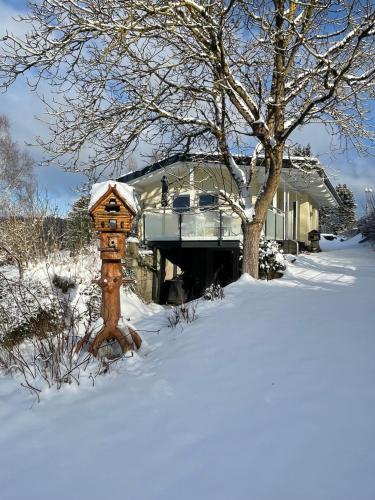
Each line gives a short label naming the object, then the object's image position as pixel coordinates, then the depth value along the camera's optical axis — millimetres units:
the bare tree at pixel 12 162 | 21547
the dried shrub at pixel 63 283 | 9094
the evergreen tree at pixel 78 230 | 11477
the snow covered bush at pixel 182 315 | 5926
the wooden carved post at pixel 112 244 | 5082
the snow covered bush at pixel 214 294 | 6882
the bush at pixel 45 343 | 4285
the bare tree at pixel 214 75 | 6773
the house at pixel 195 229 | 14148
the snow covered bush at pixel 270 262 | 10742
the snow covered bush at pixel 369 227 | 20328
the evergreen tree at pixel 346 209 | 45875
